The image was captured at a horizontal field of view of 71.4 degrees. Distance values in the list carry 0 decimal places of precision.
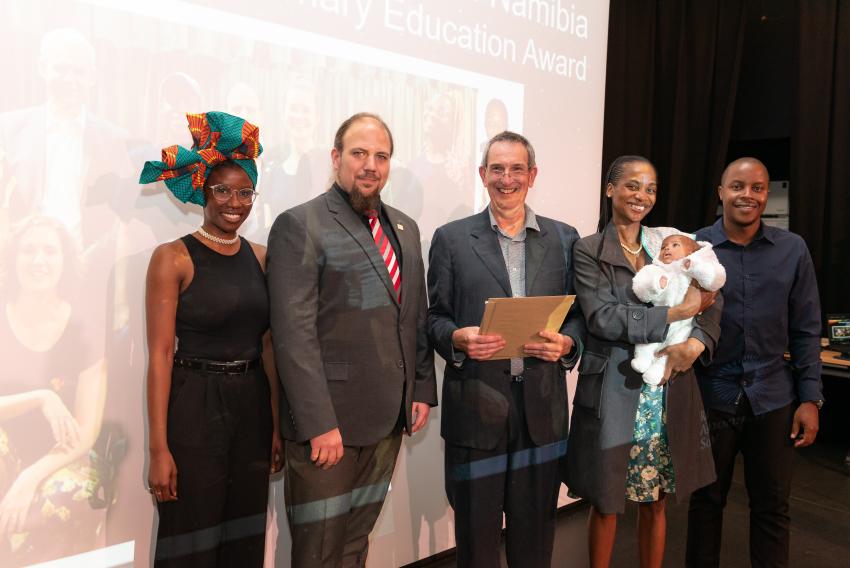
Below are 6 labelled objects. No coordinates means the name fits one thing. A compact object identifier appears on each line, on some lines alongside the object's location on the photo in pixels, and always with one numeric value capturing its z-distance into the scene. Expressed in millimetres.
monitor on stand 4315
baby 2062
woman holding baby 2117
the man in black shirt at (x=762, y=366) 2381
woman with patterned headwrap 1796
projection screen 1873
